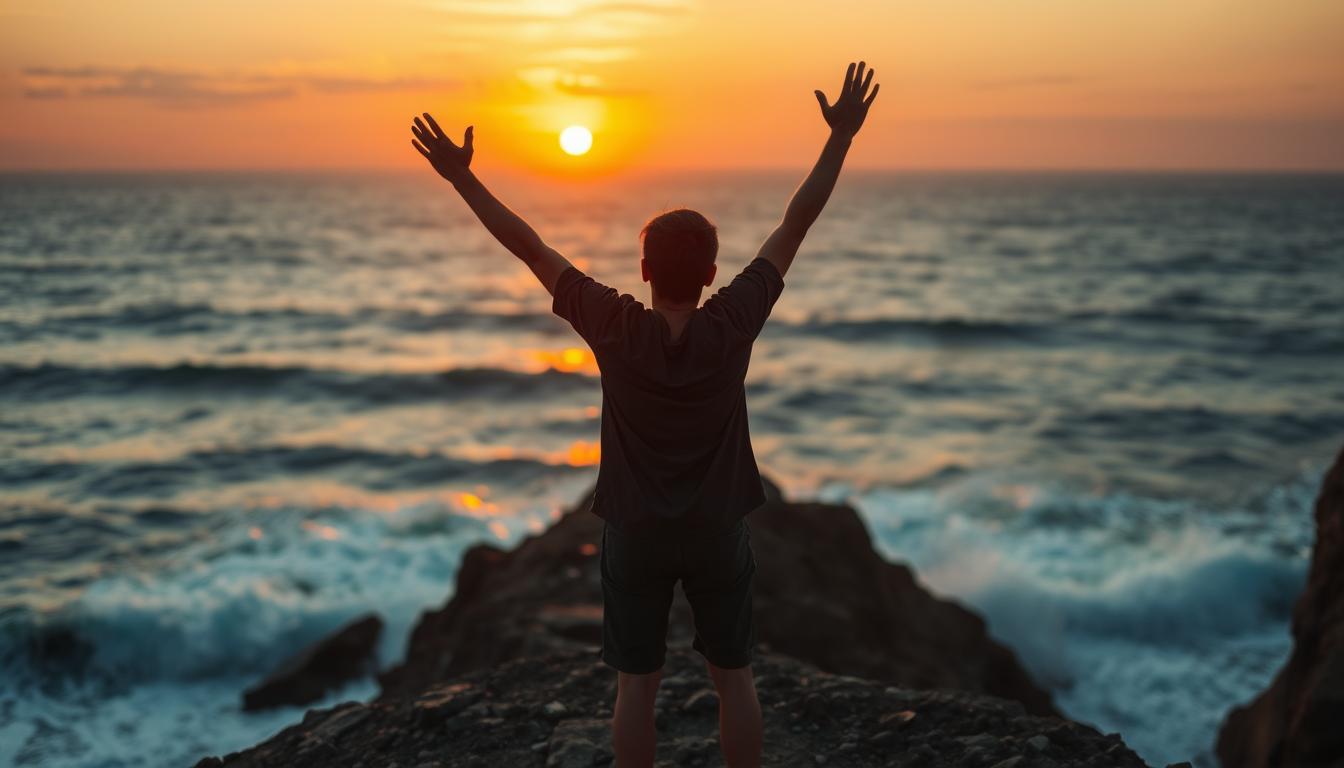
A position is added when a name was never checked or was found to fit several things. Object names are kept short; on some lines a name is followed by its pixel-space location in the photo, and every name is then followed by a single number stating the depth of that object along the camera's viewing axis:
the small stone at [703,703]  4.42
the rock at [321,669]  7.66
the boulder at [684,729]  3.93
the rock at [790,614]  5.95
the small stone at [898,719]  4.15
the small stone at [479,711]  4.35
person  2.63
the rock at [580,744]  3.89
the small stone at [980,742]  3.92
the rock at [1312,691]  4.56
